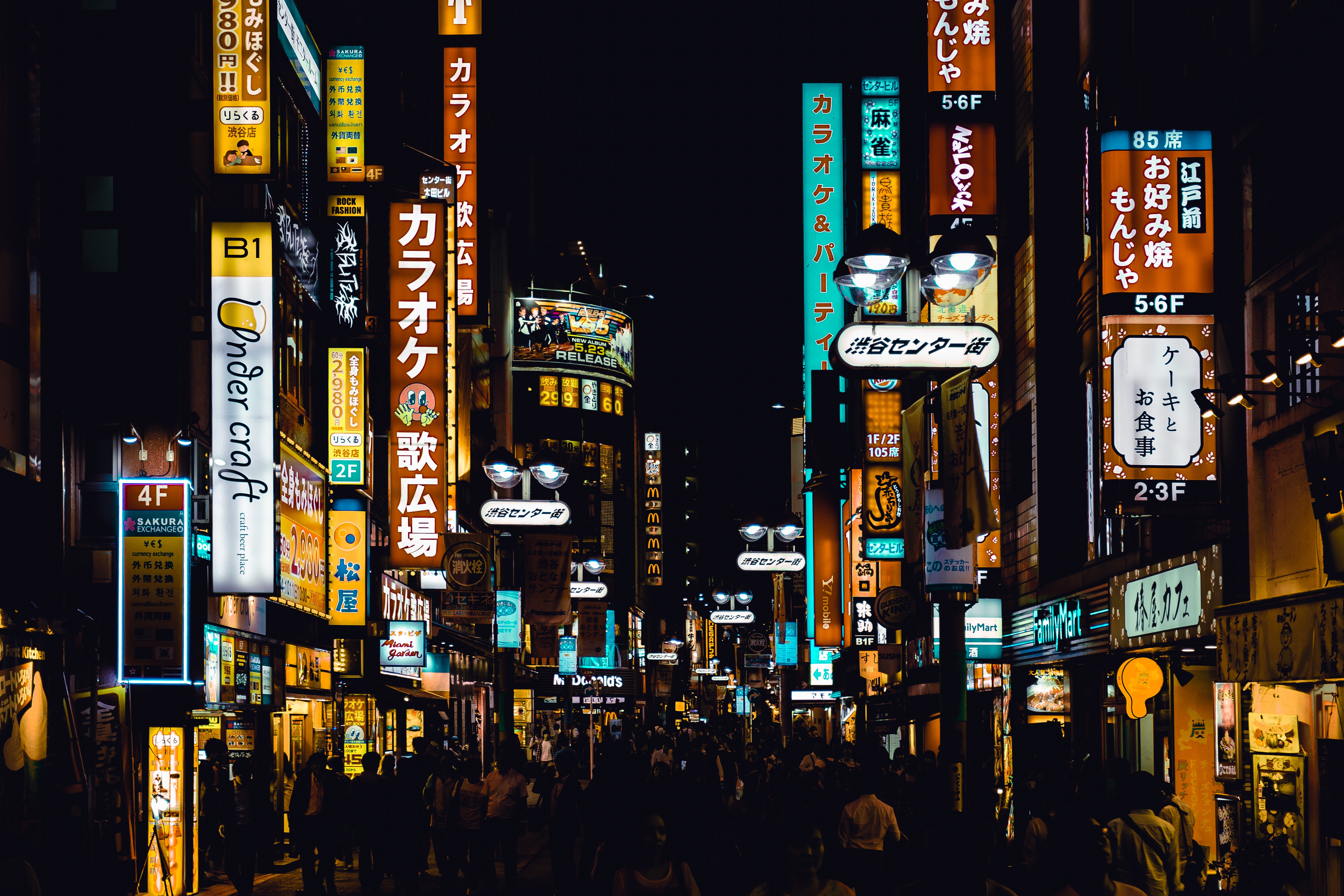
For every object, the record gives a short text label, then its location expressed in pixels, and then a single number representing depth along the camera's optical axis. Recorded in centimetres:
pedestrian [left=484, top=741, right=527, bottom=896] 2038
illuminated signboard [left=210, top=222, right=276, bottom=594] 1977
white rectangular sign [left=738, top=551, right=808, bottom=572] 3794
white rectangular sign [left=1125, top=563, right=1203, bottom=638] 1823
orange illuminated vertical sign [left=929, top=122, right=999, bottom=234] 2469
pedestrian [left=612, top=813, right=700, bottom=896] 913
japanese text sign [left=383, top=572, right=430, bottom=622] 3450
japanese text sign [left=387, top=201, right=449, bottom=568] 2727
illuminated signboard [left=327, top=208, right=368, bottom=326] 2958
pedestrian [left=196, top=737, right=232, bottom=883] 2105
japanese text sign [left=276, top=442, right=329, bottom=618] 2412
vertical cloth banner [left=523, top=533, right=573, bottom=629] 3488
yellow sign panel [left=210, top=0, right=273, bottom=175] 2086
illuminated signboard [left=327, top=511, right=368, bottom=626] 2872
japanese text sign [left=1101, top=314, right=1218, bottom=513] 1748
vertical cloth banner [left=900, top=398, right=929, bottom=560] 1788
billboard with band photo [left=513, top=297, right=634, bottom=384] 11562
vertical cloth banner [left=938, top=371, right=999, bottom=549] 1620
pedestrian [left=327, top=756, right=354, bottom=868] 2047
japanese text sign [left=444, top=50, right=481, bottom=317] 3325
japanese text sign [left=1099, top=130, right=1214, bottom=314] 1786
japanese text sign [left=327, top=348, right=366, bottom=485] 2878
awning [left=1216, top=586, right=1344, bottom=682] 1382
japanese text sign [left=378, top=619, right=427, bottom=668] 3306
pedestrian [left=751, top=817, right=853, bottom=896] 846
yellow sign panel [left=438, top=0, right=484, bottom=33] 3569
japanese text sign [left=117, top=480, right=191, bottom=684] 1828
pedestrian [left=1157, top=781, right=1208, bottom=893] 1538
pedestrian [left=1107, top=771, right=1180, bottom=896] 1255
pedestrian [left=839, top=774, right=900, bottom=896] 1538
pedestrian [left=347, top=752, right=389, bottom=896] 2078
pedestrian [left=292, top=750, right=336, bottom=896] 2031
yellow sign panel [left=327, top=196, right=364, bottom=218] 2956
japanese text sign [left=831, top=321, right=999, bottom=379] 1478
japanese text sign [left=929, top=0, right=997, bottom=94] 2523
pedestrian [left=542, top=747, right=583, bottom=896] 1988
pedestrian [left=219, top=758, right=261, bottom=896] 2020
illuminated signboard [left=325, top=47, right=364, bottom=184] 2905
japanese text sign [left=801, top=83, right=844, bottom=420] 3753
